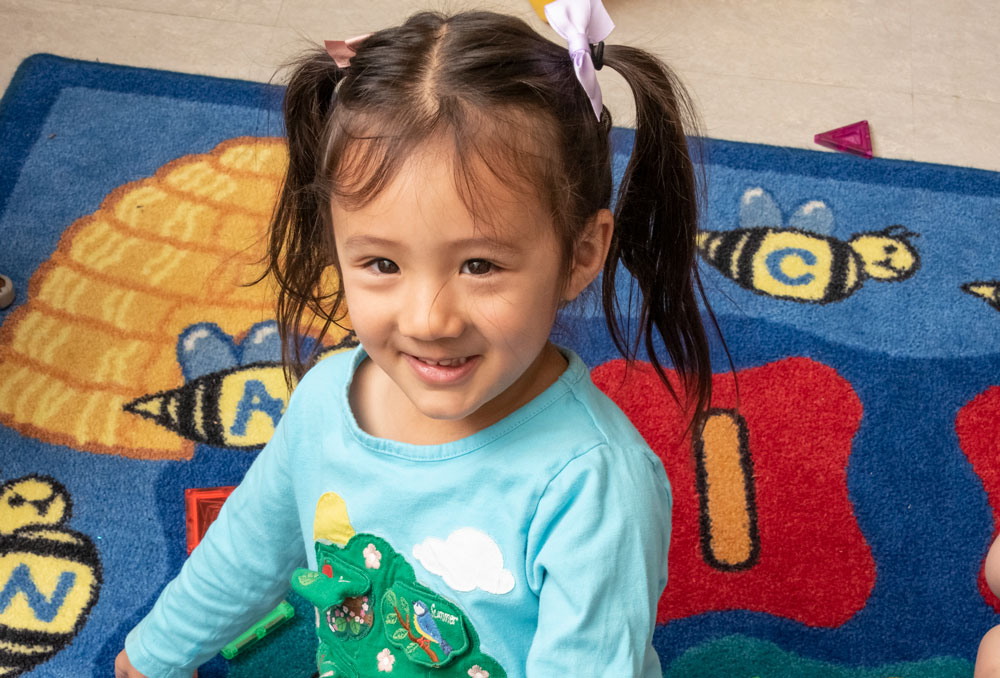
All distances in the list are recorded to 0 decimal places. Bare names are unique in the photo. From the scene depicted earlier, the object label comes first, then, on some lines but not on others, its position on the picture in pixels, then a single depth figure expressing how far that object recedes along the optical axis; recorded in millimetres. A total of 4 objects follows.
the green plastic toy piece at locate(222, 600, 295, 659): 998
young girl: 602
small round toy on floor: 1230
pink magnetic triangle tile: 1523
